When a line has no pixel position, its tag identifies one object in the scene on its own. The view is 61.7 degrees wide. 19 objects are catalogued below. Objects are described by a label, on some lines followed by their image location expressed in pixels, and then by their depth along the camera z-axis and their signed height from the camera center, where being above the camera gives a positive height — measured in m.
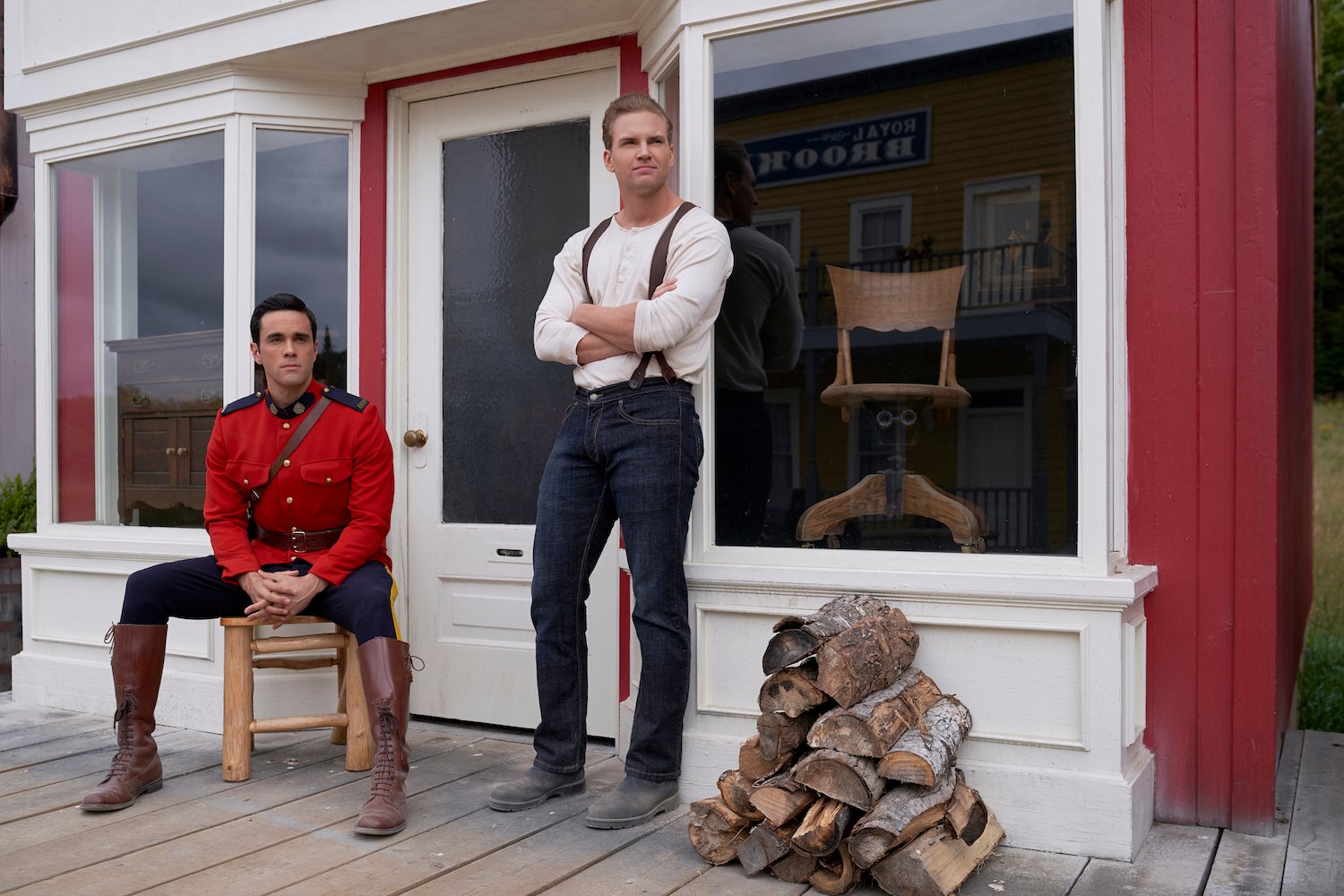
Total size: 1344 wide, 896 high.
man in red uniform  3.41 -0.28
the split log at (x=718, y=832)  2.82 -0.95
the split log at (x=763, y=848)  2.71 -0.95
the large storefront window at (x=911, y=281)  3.09 +0.50
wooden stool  3.58 -0.79
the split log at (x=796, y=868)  2.70 -0.99
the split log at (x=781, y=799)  2.71 -0.83
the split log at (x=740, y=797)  2.82 -0.86
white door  4.20 +0.31
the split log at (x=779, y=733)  2.79 -0.69
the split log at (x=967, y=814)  2.69 -0.88
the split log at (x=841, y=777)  2.61 -0.76
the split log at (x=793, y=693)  2.78 -0.59
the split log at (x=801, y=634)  2.80 -0.45
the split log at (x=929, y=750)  2.60 -0.70
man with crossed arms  3.17 +0.00
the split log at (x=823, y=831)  2.60 -0.87
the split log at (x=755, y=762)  2.81 -0.77
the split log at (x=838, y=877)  2.62 -0.99
